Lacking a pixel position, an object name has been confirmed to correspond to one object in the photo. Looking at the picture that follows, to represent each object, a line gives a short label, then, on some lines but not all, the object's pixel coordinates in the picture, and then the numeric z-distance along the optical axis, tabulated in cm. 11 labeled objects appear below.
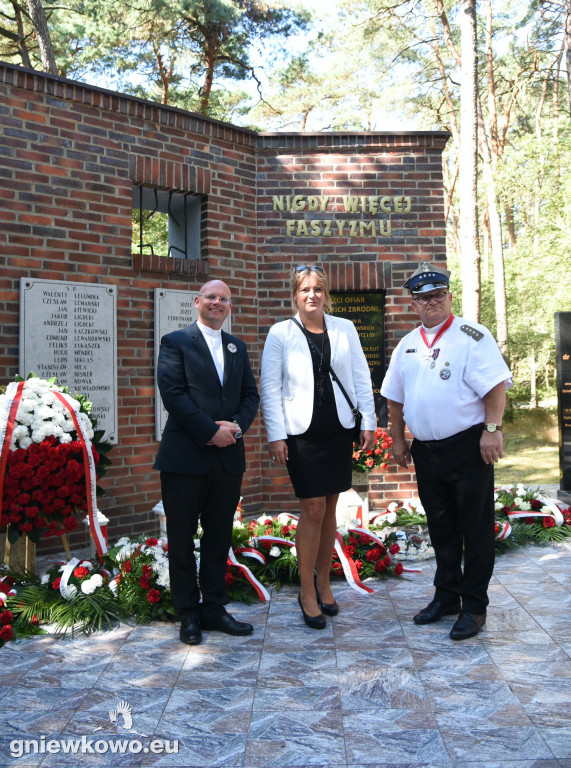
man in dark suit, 339
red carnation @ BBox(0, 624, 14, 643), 344
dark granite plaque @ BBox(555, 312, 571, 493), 713
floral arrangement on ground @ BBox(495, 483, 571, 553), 544
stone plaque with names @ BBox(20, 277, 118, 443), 505
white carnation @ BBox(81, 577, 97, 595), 388
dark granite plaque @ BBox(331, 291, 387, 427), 662
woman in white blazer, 357
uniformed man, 343
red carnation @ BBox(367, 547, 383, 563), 461
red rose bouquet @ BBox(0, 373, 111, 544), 412
